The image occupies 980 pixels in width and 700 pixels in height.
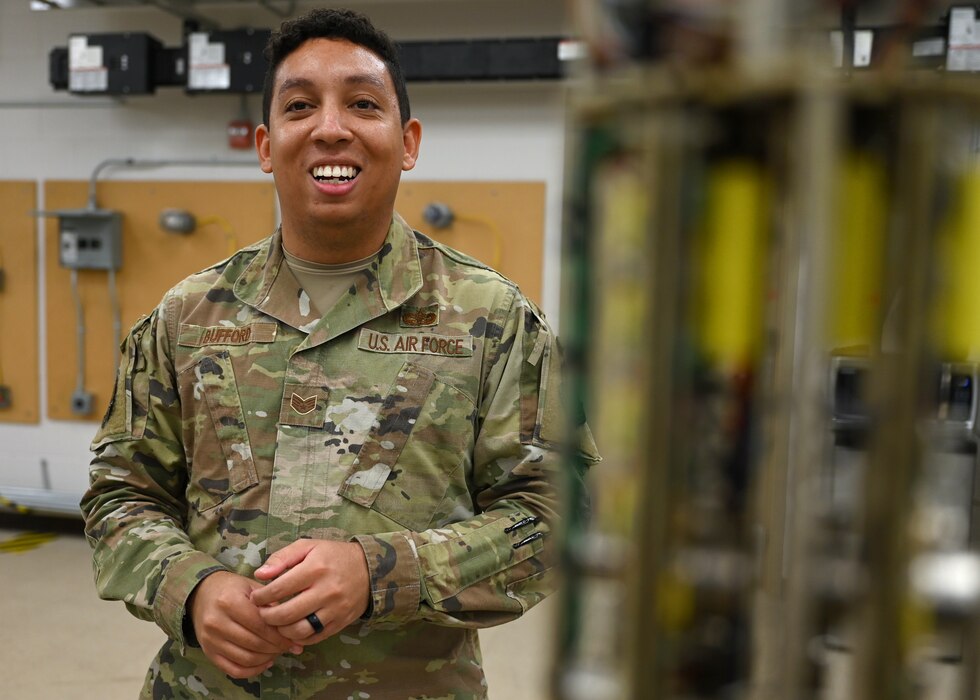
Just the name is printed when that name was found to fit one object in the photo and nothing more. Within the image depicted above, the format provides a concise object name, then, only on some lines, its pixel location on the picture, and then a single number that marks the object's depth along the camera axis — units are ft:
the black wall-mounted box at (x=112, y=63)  12.55
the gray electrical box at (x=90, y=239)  13.44
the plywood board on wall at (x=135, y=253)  13.46
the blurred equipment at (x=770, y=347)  1.48
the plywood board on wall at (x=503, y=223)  12.72
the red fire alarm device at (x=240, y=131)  13.15
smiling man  4.16
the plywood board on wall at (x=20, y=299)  14.17
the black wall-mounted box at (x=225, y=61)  12.33
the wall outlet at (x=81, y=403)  13.83
